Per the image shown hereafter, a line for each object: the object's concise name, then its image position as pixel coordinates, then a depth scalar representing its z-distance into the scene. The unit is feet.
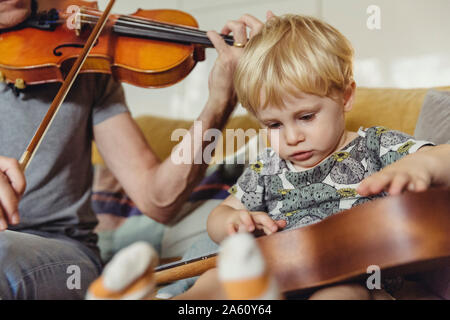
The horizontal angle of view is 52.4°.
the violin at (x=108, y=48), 3.45
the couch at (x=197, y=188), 3.50
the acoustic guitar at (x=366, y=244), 1.59
